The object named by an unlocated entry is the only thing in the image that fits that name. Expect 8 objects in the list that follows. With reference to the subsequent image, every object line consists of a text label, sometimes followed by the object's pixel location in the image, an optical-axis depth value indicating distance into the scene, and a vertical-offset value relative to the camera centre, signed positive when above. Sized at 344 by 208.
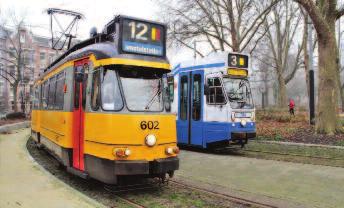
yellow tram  7.93 -0.10
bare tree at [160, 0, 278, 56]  29.23 +6.21
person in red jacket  30.37 -0.31
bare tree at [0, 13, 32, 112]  42.84 +5.88
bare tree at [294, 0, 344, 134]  17.64 +0.75
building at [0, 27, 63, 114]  55.44 +7.68
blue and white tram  14.20 +0.02
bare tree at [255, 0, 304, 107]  39.24 +6.66
